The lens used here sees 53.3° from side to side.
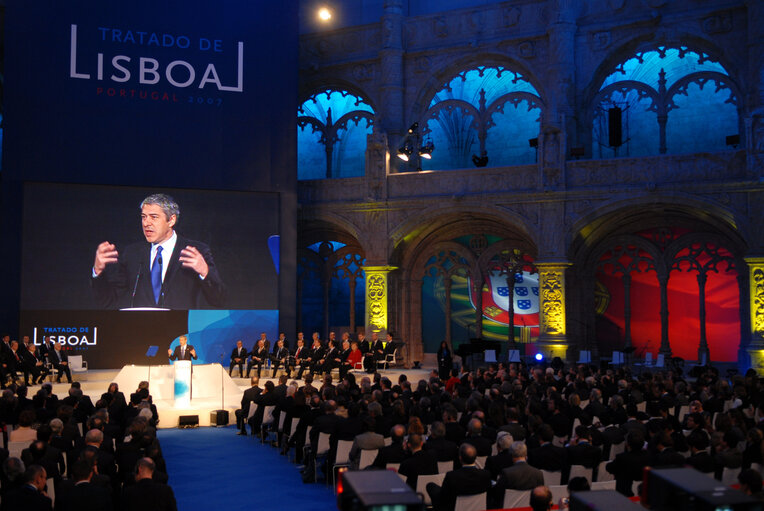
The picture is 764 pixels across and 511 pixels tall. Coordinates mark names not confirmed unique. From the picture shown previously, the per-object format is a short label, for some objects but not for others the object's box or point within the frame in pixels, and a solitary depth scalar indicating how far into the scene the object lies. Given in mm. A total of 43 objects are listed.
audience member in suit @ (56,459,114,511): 5430
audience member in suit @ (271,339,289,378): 17750
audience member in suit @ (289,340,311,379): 17480
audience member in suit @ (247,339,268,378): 17834
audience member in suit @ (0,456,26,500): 5723
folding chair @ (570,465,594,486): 7008
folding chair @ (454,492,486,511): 6105
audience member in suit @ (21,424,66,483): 6590
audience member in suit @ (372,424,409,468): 7129
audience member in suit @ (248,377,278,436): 11703
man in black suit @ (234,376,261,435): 12392
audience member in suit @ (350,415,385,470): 7996
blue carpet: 8250
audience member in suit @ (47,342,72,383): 16266
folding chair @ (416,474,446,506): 6707
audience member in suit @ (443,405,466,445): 8328
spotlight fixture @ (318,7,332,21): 23094
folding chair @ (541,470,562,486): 6863
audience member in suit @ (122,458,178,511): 5562
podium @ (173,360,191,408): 13750
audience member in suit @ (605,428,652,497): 6609
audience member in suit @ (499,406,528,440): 8289
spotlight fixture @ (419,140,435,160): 19391
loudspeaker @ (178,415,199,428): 13242
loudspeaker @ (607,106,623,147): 20719
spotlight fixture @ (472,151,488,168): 20891
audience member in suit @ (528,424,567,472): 6906
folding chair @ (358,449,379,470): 7861
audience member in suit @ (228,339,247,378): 17844
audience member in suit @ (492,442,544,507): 6168
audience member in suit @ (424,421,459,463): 7234
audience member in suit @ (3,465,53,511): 5293
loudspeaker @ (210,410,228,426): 13484
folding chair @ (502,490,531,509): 6105
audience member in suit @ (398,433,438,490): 6746
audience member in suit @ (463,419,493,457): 7637
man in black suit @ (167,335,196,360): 16203
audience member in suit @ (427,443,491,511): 6090
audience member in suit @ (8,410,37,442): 7820
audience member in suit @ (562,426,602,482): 7012
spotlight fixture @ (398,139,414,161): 19812
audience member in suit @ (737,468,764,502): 4934
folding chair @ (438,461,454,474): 7203
